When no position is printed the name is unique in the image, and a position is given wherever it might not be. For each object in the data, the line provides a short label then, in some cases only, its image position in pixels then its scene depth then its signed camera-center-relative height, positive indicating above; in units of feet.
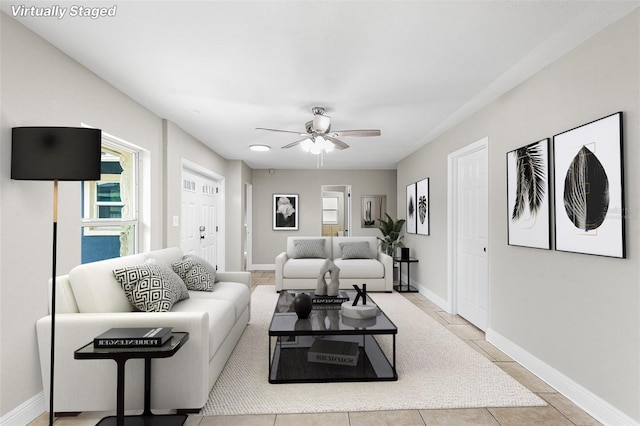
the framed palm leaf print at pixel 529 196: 8.85 +0.51
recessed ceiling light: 17.40 +3.31
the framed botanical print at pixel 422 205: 18.21 +0.54
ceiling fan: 12.12 +2.81
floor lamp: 6.30 +1.05
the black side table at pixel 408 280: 19.63 -3.49
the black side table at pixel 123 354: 5.94 -2.25
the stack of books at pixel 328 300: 11.17 -2.56
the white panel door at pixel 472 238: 12.78 -0.84
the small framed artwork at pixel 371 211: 27.55 +0.39
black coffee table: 8.68 -3.85
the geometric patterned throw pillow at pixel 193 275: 11.26 -1.79
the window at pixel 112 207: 9.99 +0.30
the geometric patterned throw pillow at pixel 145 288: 8.25 -1.63
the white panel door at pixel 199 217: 16.81 -0.01
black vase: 9.68 -2.36
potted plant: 21.57 -1.17
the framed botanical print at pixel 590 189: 6.77 +0.54
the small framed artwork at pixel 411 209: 20.42 +0.41
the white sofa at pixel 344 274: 19.15 -3.01
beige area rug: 7.66 -3.93
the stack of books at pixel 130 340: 6.13 -2.07
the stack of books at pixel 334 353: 9.32 -3.58
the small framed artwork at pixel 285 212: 27.53 +0.33
